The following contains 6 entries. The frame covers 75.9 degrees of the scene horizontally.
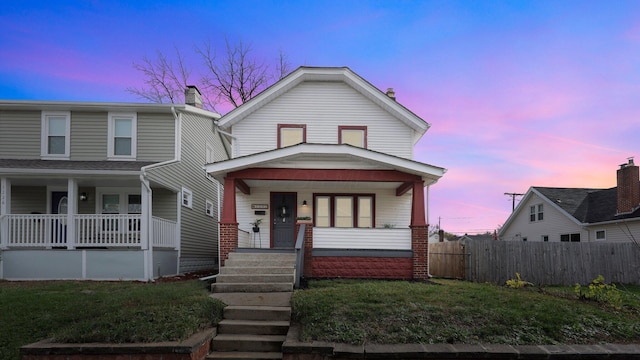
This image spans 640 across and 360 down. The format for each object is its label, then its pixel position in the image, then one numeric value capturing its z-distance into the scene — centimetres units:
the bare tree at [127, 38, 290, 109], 2706
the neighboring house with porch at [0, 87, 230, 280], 1207
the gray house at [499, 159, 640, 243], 2009
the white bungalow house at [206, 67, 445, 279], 1412
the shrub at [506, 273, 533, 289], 1004
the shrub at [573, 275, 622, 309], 760
